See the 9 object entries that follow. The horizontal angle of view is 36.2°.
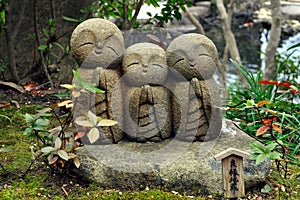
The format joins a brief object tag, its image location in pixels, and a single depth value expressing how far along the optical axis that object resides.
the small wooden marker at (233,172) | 2.39
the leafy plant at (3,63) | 4.50
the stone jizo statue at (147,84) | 2.78
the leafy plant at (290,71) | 6.65
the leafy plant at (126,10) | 4.33
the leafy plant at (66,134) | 2.53
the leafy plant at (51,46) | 4.25
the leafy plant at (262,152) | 2.32
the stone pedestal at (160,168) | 2.62
